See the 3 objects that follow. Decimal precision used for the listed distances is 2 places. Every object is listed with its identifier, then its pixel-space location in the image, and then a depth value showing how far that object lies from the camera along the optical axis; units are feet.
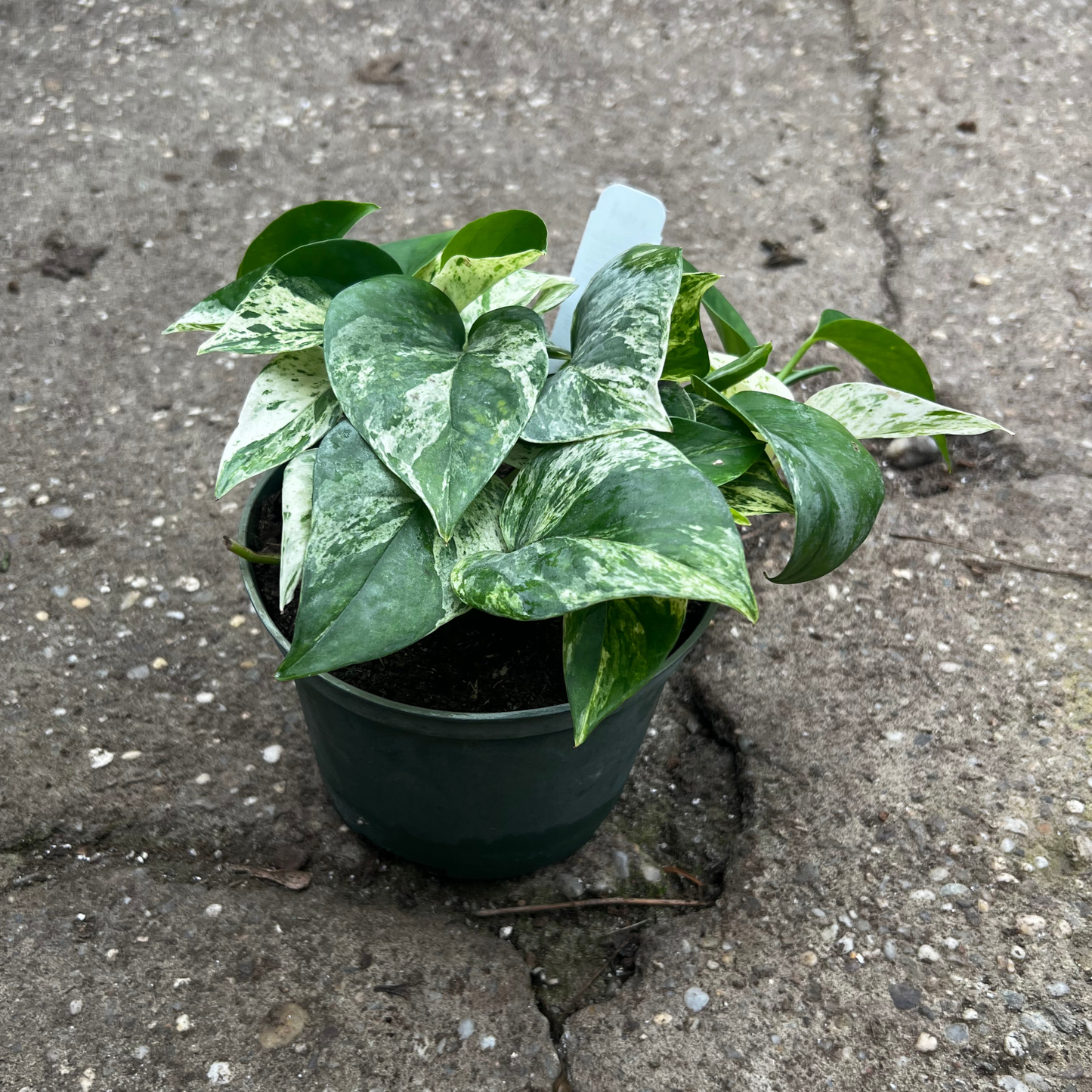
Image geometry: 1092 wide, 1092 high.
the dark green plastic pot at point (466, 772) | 1.40
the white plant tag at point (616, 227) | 1.44
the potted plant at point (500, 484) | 1.17
